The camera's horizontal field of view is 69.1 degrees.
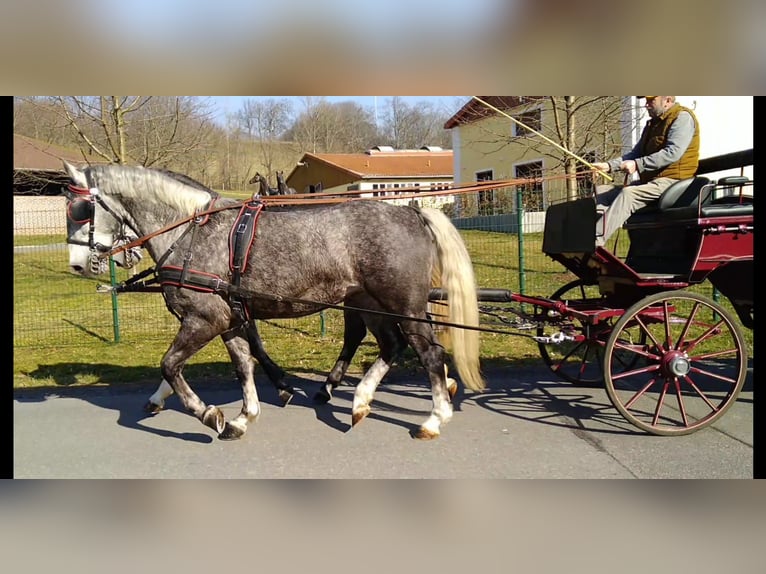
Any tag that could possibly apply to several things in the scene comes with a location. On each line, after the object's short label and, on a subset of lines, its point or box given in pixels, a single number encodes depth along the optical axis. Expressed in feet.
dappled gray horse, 13.48
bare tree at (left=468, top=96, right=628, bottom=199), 33.06
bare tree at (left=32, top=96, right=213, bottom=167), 34.06
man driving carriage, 13.85
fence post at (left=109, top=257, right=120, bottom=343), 25.77
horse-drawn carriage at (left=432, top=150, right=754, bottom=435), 13.38
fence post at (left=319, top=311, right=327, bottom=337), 26.07
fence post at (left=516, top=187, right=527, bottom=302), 25.91
